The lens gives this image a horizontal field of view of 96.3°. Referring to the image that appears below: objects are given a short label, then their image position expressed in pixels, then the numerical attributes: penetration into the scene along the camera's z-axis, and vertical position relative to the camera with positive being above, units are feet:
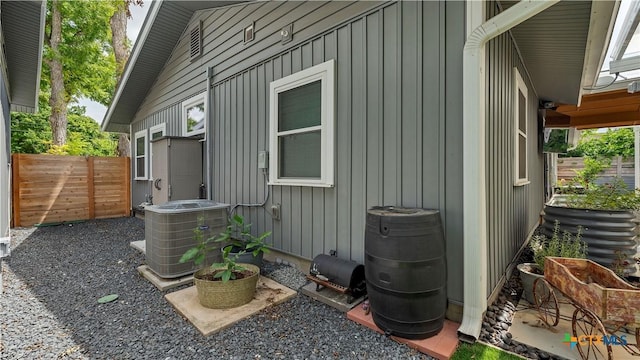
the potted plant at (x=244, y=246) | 10.20 -2.96
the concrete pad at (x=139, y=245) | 15.09 -3.58
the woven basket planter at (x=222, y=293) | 8.40 -3.38
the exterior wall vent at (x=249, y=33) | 14.24 +7.35
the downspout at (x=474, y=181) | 6.97 -0.09
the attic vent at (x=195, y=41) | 18.42 +9.05
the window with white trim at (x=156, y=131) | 22.88 +4.05
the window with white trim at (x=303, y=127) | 10.36 +2.05
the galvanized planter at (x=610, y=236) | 9.96 -2.11
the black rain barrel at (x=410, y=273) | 6.58 -2.23
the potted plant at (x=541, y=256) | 8.86 -2.57
